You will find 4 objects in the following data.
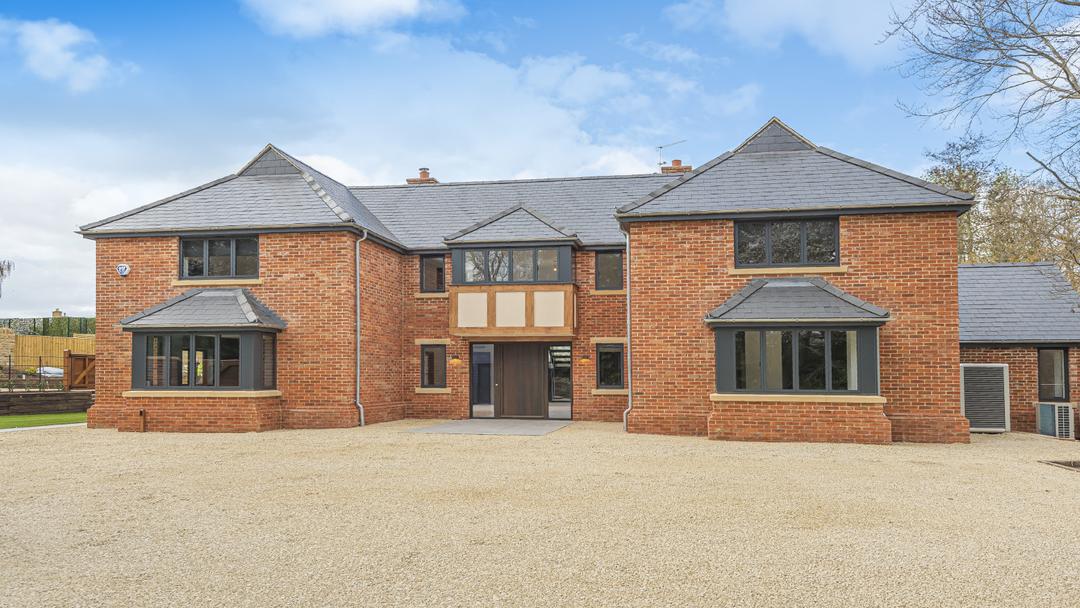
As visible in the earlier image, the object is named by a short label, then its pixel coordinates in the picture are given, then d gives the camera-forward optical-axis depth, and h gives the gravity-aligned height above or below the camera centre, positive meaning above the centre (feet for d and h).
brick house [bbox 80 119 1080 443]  48.75 +2.68
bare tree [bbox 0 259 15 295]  122.11 +11.71
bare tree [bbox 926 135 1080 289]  71.26 +12.62
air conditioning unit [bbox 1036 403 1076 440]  52.34 -5.47
